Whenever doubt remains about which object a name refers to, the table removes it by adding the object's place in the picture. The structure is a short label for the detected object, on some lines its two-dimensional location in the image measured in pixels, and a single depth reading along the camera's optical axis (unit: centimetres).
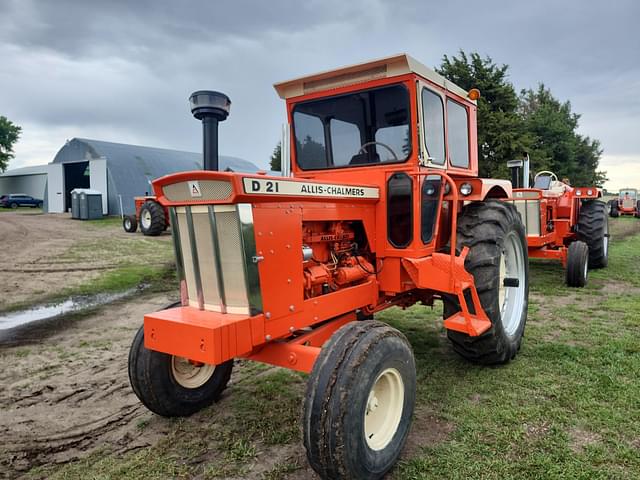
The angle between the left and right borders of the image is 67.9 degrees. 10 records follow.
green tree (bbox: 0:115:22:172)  4759
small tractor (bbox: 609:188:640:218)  2716
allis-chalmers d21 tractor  265
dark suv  3822
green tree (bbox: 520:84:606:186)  3067
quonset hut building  2555
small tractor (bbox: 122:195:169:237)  1627
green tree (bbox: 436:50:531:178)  2017
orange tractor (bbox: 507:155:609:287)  786
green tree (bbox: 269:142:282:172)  3812
